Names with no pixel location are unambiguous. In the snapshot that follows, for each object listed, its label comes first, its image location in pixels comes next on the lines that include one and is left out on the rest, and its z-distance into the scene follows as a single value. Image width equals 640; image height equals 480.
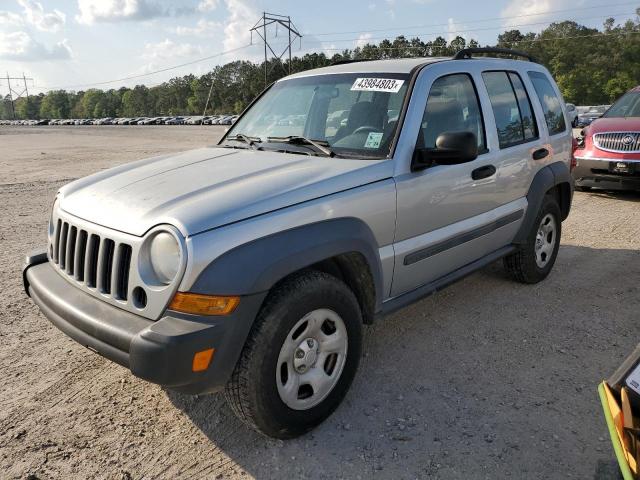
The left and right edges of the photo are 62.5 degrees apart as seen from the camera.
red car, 8.05
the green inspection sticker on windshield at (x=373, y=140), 3.20
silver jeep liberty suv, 2.29
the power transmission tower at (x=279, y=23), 53.72
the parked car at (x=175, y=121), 74.26
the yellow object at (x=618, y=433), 1.81
